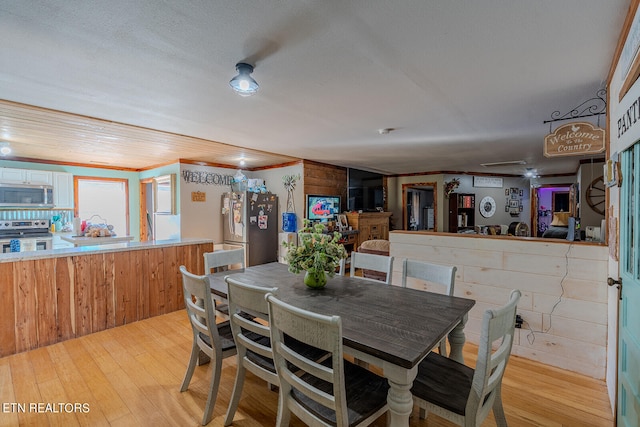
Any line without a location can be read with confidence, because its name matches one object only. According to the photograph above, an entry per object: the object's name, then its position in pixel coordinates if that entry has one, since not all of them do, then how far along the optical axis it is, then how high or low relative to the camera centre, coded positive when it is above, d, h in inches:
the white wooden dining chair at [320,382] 47.5 -31.8
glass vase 81.7 -19.4
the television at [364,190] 264.8 +16.3
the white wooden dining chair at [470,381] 47.8 -33.8
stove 190.4 -16.0
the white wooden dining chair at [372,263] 96.8 -18.6
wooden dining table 49.2 -22.9
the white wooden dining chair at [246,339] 61.5 -28.9
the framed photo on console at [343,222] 243.0 -11.4
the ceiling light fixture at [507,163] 236.2 +36.2
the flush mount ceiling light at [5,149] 166.6 +35.3
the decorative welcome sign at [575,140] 85.4 +19.8
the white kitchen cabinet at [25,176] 193.3 +22.7
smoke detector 138.4 +36.4
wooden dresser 246.7 -14.0
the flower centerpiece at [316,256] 80.9 -13.2
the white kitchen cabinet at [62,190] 214.8 +14.2
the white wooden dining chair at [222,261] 98.2 -19.0
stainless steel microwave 188.7 +9.3
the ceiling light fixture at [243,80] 73.7 +32.0
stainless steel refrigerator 215.9 -11.3
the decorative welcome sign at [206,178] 215.8 +23.7
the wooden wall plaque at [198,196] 218.3 +9.5
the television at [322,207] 230.1 +0.9
